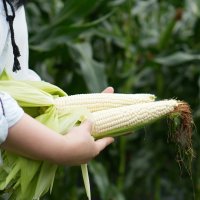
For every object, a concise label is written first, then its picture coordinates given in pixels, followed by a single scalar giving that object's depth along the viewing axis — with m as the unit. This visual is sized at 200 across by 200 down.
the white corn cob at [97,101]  1.58
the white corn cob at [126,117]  1.55
